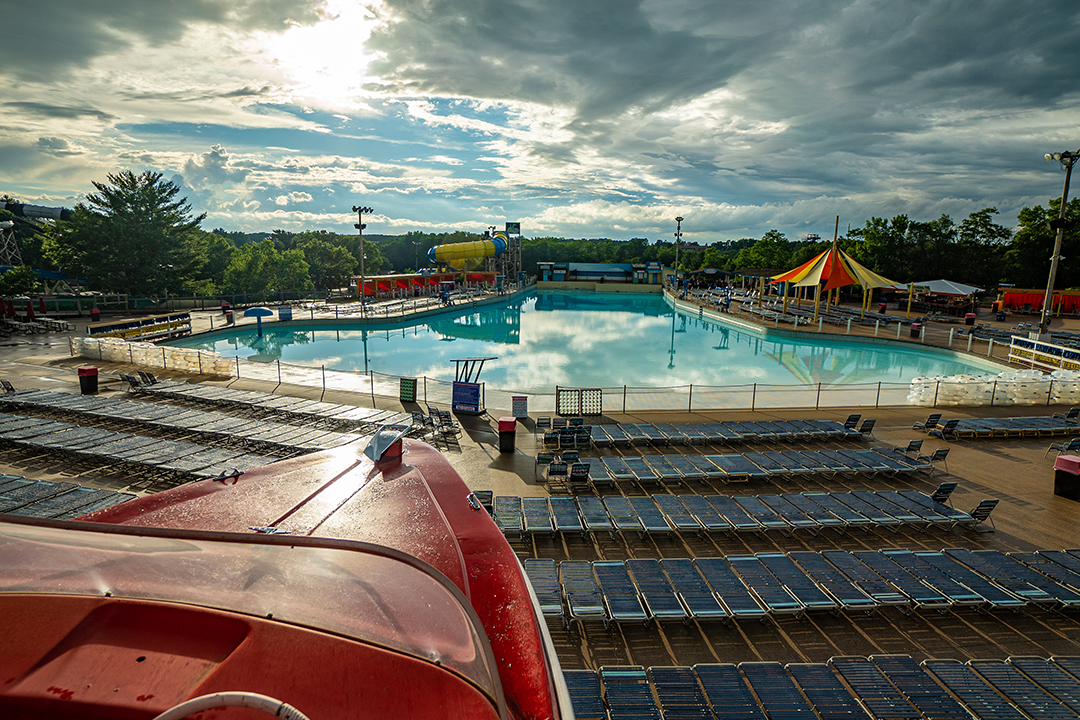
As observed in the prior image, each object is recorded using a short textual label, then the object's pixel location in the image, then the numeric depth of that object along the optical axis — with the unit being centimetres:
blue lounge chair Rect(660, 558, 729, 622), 694
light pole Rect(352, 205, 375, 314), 4317
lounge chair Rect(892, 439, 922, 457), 1266
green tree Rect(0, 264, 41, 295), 3166
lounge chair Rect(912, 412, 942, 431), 1490
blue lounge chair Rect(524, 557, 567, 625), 670
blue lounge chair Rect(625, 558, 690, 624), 692
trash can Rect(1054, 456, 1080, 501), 1069
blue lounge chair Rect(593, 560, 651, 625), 681
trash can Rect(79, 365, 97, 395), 1734
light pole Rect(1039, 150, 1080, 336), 2127
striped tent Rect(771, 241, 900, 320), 3934
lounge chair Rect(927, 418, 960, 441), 1454
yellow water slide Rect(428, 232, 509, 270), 6366
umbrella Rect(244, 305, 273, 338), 3209
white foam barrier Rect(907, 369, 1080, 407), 1772
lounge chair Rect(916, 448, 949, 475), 1201
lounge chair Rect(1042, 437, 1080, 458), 1326
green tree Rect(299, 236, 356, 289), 6331
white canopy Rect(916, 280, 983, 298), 3988
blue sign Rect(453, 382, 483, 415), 1619
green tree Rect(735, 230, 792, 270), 8556
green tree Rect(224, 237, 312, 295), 4794
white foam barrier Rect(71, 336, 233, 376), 2052
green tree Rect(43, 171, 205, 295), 3847
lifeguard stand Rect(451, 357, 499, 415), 1619
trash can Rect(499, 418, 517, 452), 1295
